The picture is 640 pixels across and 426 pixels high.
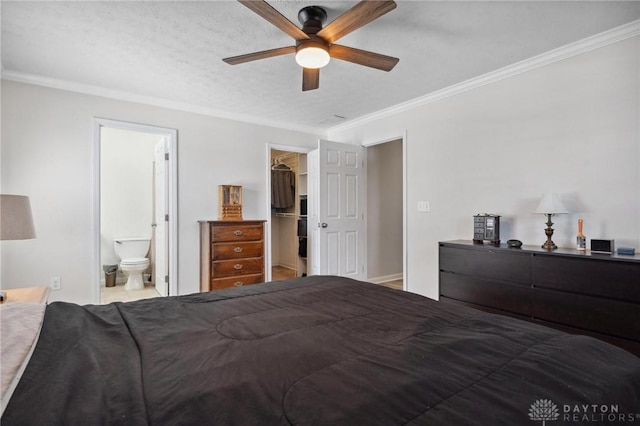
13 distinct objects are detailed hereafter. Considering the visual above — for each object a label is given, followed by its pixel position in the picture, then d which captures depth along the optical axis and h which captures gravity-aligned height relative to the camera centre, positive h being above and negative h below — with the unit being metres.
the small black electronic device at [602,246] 2.15 -0.24
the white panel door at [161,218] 3.80 -0.05
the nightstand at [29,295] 1.88 -0.52
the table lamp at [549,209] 2.41 +0.03
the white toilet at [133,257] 4.45 -0.66
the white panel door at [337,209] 4.14 +0.07
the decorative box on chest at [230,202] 3.89 +0.16
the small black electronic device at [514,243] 2.56 -0.26
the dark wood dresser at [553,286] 1.94 -0.56
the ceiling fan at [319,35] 1.68 +1.12
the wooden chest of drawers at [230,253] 3.49 -0.47
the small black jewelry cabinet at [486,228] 2.80 -0.14
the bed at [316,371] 0.66 -0.43
